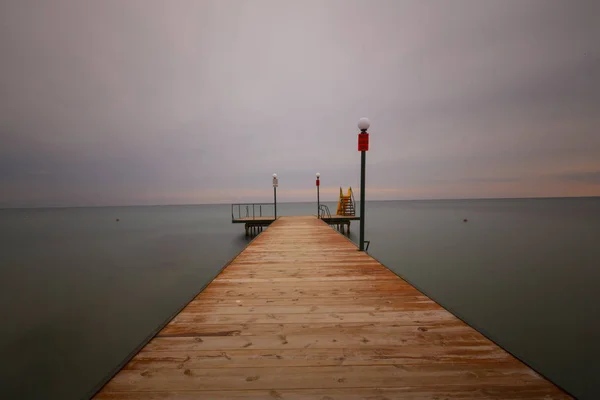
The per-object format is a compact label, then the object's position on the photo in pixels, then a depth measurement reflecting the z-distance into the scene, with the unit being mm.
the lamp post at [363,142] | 5871
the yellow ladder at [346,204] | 22781
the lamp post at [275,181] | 18334
